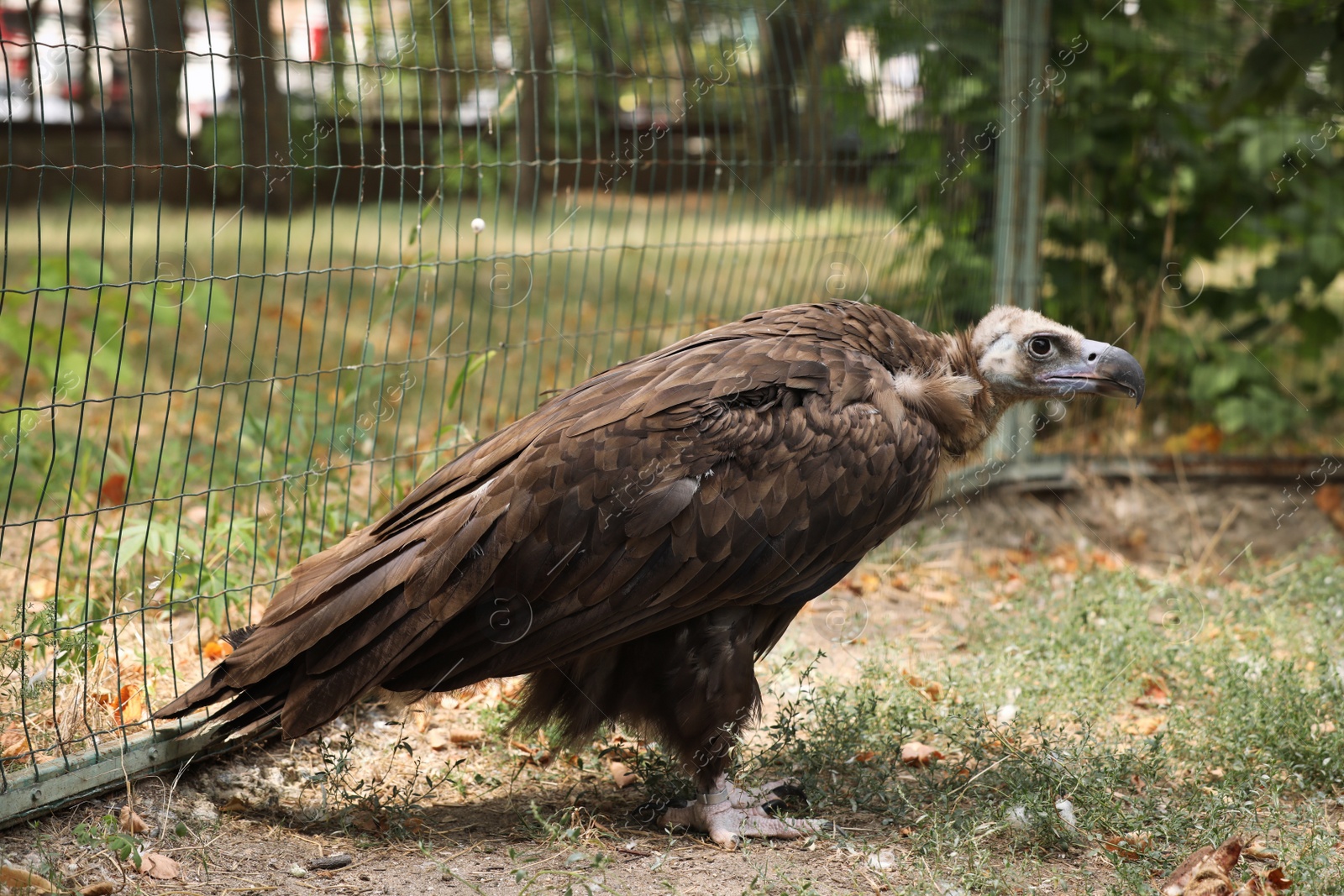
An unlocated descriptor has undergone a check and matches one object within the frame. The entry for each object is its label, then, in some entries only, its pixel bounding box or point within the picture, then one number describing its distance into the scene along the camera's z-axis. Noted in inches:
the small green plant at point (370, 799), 140.6
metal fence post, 250.2
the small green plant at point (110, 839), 119.9
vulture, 130.1
